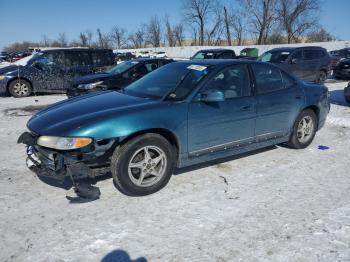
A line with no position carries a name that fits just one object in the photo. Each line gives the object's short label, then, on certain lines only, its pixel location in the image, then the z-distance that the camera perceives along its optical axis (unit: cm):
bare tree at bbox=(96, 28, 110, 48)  7912
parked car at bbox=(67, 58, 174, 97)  955
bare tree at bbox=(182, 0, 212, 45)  6372
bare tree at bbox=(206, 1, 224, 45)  6187
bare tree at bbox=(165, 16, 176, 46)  7256
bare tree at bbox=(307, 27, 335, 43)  5515
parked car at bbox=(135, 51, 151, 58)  4691
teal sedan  356
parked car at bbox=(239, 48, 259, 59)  3224
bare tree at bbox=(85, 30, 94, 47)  8106
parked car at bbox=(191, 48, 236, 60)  1435
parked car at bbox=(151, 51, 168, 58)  4334
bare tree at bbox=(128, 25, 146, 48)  7881
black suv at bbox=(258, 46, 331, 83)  1321
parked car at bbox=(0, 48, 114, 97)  1208
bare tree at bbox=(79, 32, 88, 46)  7956
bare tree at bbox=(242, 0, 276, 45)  4931
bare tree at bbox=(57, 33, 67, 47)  8746
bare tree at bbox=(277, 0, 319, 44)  5094
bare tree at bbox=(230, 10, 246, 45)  5904
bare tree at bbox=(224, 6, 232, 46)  5978
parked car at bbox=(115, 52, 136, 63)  3114
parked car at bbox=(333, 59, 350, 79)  1686
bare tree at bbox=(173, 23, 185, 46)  7238
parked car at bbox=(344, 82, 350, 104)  970
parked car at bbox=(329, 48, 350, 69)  2030
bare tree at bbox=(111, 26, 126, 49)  8112
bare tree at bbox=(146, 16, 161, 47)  7438
